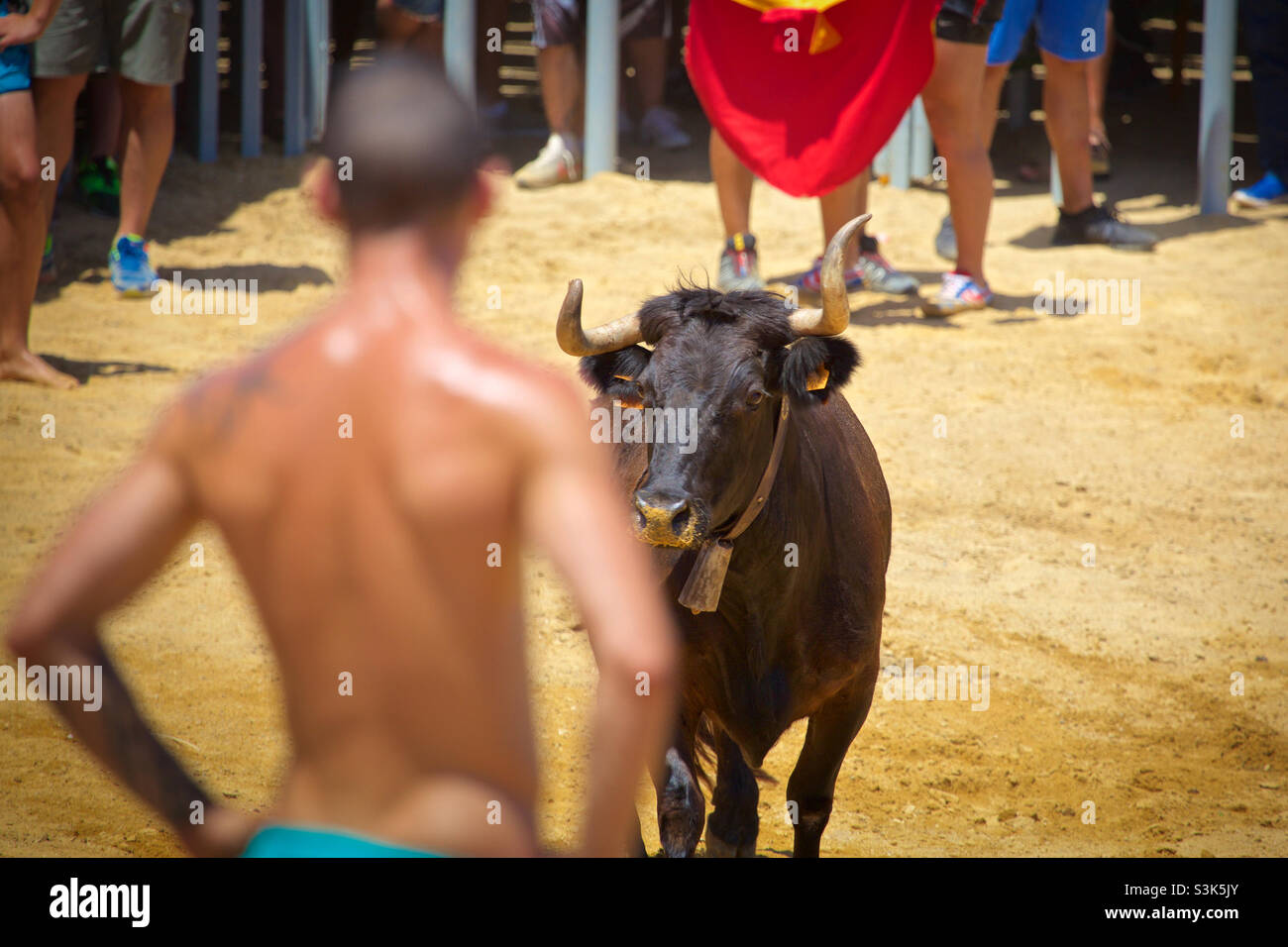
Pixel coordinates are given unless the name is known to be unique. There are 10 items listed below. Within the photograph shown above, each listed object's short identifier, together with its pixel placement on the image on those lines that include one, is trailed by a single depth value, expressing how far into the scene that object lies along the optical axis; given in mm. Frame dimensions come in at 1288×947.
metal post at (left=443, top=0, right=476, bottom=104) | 11078
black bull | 3623
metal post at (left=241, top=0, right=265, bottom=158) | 11227
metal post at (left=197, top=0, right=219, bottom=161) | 11008
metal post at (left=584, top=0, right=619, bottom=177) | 10898
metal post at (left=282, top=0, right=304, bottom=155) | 11656
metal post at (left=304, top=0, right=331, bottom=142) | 11625
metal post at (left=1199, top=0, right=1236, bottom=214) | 10391
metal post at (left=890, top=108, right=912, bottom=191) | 11695
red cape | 8203
